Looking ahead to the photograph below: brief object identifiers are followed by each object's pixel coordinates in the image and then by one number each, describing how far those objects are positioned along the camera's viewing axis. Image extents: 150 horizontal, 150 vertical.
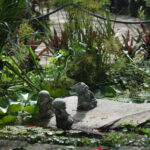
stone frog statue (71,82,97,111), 7.73
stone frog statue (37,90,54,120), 7.53
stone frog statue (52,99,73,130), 7.03
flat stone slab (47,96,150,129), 7.06
